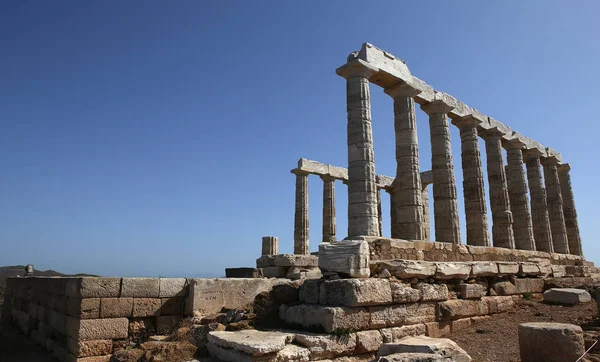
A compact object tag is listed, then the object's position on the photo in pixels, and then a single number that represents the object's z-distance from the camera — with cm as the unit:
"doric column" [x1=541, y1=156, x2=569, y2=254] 2544
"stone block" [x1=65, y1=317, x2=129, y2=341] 843
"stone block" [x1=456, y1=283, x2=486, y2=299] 1087
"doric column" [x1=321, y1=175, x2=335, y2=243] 2630
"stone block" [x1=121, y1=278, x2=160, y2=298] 905
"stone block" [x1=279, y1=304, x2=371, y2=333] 786
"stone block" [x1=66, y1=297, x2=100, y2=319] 849
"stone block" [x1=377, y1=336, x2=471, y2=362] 656
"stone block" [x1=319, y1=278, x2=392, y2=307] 821
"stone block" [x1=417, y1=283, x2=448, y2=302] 967
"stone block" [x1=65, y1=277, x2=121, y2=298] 857
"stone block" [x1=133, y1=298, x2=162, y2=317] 909
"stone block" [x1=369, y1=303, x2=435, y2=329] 856
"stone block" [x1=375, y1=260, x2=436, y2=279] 954
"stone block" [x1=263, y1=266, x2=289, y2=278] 1797
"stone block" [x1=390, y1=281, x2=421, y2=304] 902
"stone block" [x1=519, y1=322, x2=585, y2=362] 680
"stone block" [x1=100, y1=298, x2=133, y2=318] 874
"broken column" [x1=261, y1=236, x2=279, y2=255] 2322
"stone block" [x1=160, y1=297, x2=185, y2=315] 944
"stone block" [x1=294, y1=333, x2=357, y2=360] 736
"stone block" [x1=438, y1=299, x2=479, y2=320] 1001
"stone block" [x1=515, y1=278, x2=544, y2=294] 1316
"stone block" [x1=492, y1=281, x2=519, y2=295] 1220
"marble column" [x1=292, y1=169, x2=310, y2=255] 2613
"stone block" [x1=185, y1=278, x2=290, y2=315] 955
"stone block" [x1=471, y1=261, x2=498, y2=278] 1148
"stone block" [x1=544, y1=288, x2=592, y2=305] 1212
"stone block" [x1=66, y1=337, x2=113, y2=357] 836
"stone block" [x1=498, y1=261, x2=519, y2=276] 1256
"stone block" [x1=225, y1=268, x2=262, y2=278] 1498
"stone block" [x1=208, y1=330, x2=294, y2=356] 660
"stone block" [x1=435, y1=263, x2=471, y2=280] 1033
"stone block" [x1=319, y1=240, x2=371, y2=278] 888
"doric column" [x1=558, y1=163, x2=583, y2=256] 2702
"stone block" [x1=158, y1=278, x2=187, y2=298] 945
